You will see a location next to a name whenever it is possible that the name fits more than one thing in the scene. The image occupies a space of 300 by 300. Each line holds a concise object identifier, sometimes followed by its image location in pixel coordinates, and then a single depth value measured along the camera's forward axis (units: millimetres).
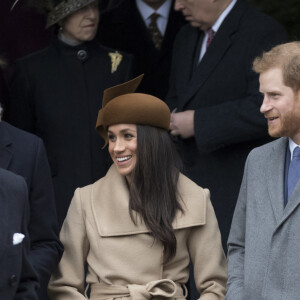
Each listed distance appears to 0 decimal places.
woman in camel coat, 9727
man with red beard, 8727
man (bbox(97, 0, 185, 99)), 13977
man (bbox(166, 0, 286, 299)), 12102
